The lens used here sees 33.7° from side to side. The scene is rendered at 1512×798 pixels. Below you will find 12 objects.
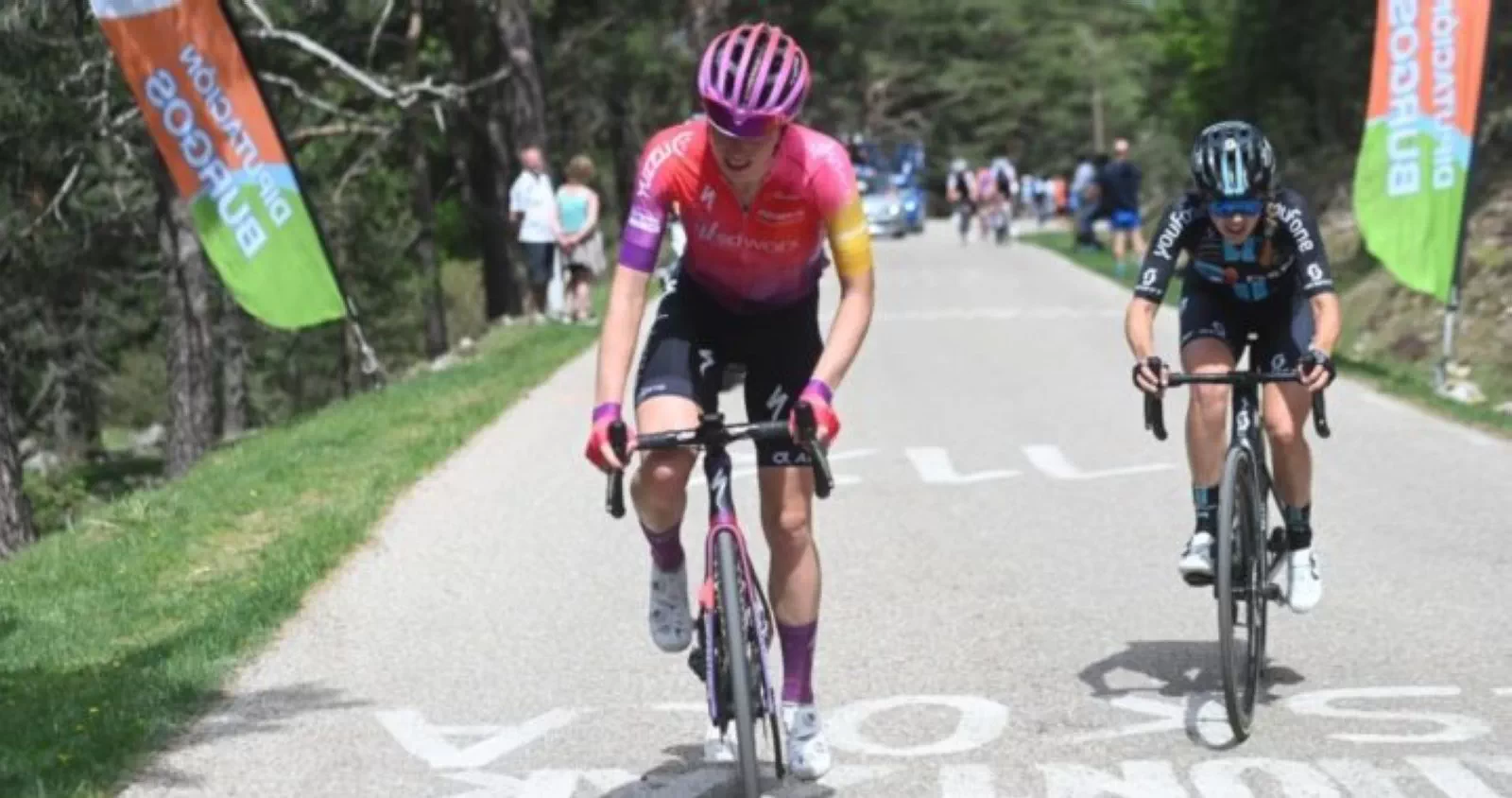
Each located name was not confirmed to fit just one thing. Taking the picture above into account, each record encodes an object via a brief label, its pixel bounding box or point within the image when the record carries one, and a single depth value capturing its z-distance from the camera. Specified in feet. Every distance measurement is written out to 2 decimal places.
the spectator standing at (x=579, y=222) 81.15
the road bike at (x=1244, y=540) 23.68
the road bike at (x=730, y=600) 20.31
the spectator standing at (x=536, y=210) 82.99
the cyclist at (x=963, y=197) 167.53
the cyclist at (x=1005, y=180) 164.06
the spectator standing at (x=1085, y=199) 135.95
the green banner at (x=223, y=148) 57.98
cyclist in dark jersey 25.26
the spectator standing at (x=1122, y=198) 109.60
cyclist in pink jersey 20.72
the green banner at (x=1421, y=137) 57.36
